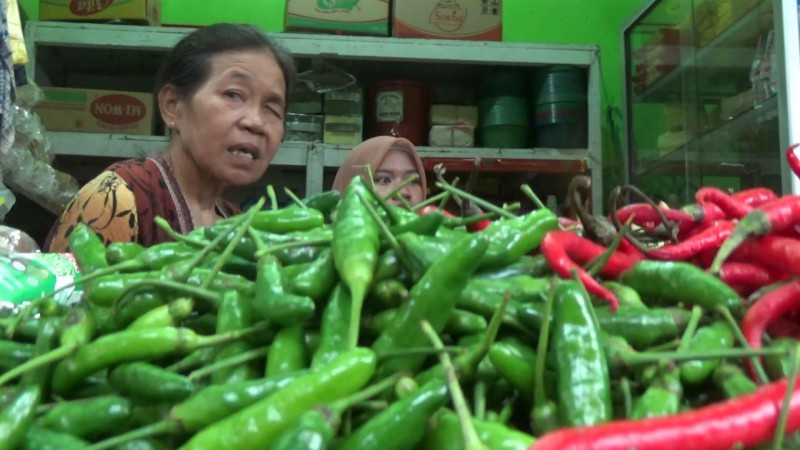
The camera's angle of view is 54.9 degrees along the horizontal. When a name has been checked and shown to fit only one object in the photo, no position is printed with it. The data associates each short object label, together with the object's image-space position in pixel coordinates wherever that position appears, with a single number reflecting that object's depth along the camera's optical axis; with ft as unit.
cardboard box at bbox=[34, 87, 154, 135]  11.03
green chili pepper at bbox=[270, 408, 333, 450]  1.57
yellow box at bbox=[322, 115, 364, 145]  11.31
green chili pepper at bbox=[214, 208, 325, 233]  3.02
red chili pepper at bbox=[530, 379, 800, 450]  1.60
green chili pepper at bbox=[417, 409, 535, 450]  1.65
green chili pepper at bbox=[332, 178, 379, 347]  2.12
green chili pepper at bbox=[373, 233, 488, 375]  2.03
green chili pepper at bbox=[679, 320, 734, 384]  1.99
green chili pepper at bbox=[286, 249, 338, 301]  2.28
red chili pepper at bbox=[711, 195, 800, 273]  2.67
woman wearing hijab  8.43
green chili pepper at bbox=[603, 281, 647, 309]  2.36
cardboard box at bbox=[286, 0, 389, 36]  11.42
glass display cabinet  8.54
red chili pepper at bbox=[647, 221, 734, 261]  2.77
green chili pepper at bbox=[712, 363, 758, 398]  1.89
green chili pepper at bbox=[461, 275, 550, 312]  2.31
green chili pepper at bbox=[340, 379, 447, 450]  1.69
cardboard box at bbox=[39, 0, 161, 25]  11.09
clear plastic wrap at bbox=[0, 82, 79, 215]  8.80
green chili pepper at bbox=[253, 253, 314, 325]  2.09
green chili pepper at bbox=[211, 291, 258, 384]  2.09
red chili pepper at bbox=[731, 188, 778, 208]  3.39
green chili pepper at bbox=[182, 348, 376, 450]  1.75
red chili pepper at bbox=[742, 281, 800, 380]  2.22
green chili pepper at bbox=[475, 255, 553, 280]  2.60
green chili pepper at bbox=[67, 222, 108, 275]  2.85
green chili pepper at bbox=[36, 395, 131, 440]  1.97
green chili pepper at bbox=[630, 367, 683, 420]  1.76
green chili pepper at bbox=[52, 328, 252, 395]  2.13
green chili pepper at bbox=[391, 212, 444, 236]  2.52
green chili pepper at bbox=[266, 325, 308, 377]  2.06
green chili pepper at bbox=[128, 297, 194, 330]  2.28
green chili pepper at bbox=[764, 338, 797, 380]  1.98
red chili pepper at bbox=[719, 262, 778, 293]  2.64
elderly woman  6.86
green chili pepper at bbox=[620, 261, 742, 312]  2.33
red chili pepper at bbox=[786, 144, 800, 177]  3.39
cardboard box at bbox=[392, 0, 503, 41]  11.61
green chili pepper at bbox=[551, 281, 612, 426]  1.79
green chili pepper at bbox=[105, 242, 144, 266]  2.84
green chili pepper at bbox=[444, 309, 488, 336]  2.18
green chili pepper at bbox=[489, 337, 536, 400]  1.95
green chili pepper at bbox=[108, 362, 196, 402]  1.99
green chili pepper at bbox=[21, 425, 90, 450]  1.89
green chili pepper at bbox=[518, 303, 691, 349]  2.18
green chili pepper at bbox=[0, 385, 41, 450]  1.88
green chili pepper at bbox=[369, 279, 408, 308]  2.27
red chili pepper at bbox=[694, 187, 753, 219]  3.16
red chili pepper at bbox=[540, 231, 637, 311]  2.56
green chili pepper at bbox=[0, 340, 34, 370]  2.31
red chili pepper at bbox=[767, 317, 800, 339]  2.35
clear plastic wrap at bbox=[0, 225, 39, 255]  5.06
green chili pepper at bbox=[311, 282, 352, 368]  2.07
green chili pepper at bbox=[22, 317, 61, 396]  2.14
